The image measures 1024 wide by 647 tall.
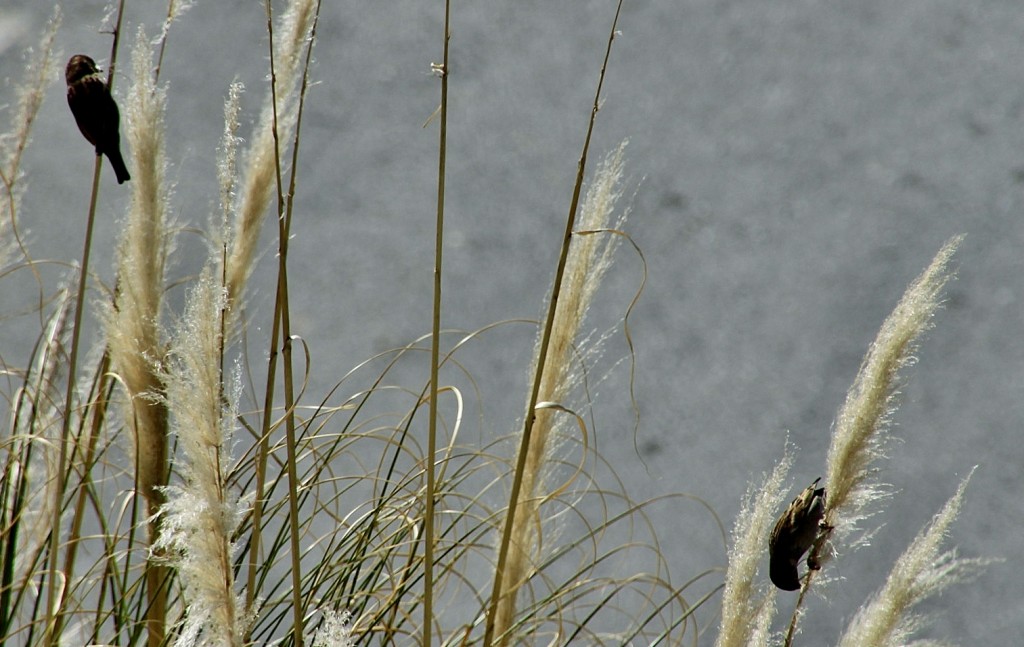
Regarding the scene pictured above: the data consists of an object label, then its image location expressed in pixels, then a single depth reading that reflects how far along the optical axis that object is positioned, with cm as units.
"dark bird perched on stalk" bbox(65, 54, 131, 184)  1521
